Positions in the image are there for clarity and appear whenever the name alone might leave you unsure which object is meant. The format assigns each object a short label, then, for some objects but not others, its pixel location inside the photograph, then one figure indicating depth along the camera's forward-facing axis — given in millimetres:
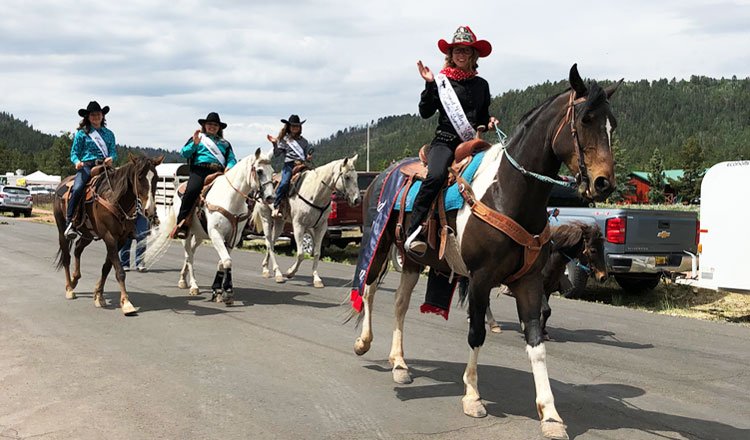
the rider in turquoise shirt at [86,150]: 10570
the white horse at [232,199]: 10852
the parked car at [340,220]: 19344
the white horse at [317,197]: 13633
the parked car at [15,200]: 44906
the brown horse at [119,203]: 9969
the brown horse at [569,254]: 8344
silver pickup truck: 11844
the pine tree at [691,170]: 86688
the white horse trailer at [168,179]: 31253
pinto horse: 4586
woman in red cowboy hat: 5742
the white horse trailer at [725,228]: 10844
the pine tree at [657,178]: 92125
